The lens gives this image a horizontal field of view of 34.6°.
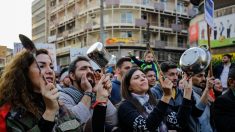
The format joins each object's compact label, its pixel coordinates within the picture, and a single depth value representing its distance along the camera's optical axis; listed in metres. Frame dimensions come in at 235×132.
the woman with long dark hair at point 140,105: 3.55
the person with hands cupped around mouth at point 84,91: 3.42
